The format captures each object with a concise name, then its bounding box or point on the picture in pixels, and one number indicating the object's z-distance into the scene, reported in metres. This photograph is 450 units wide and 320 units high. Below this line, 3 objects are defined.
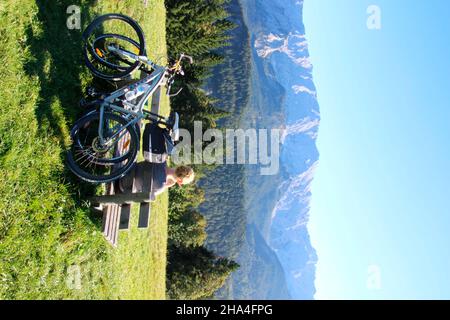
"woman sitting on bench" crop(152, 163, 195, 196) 9.28
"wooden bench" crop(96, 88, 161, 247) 9.31
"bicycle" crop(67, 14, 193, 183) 8.22
